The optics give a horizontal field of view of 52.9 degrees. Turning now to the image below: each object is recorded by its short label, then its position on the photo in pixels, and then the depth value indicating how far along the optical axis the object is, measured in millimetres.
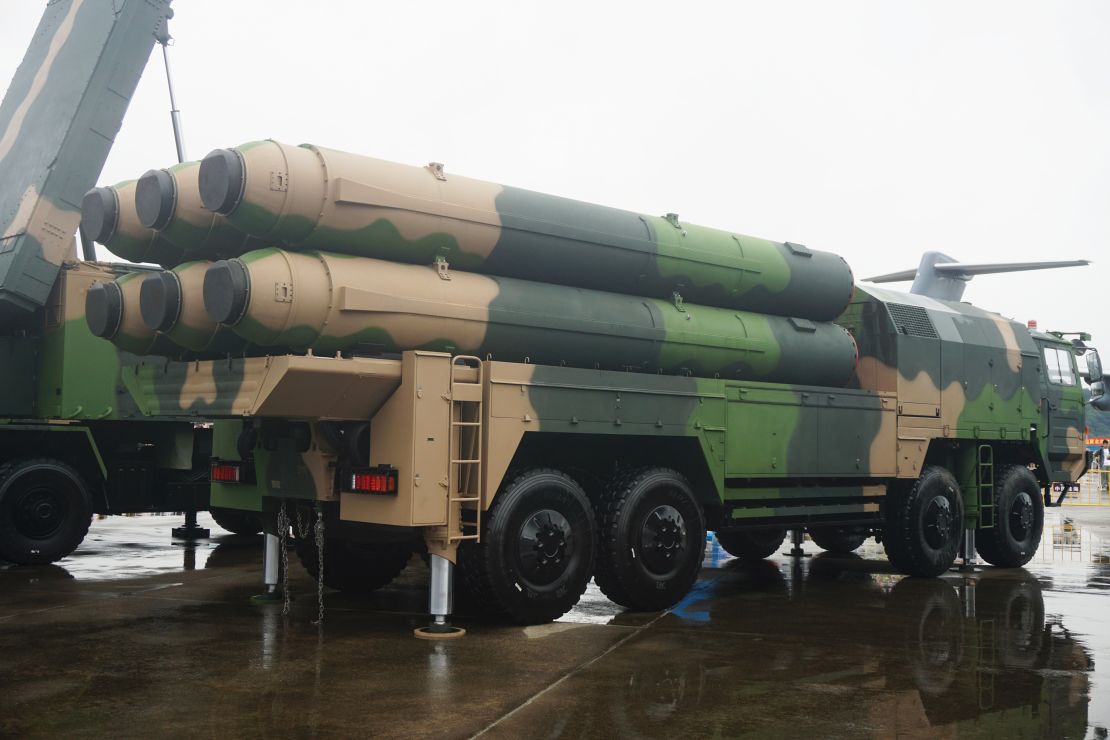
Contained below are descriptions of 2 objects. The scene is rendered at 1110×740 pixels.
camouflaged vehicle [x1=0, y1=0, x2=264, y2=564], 11180
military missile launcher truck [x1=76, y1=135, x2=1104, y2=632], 7242
